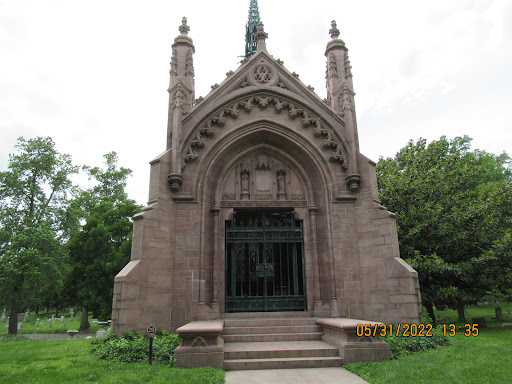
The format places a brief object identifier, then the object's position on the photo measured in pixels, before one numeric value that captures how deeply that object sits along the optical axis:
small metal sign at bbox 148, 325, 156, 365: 7.52
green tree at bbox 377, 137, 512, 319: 14.42
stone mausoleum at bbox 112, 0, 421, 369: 10.48
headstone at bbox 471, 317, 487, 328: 16.98
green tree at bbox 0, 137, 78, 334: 23.58
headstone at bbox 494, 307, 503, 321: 24.97
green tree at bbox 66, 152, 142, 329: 25.77
